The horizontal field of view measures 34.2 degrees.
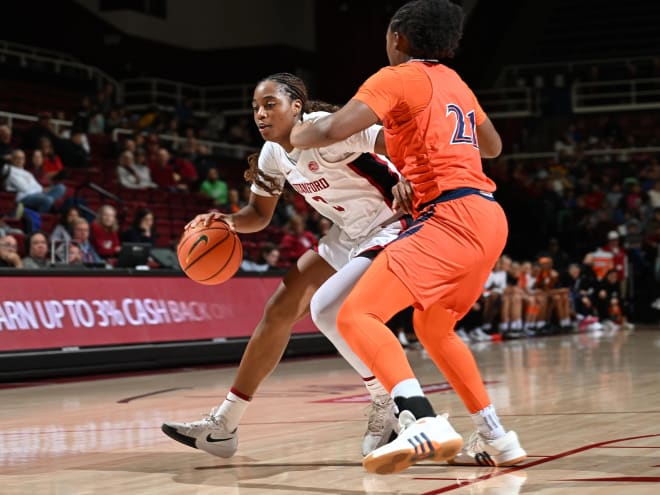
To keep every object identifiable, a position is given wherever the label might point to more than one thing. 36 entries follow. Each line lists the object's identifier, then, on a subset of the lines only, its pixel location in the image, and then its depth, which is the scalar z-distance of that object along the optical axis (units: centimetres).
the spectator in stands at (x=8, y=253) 966
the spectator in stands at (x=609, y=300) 1845
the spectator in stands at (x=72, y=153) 1411
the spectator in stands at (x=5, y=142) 1273
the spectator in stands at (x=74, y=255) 1056
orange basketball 498
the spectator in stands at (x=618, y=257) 1886
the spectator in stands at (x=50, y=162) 1343
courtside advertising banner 934
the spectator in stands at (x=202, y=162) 1755
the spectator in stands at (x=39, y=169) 1293
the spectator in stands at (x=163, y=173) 1580
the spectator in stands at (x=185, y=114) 2100
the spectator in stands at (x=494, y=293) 1572
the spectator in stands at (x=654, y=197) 2025
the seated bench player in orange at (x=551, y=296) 1727
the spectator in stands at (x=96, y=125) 1682
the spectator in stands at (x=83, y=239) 1095
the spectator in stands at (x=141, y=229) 1216
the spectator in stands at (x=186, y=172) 1678
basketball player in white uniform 469
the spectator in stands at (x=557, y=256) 1866
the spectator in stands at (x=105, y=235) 1159
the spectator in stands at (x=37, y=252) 1001
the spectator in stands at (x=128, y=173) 1481
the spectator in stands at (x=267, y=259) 1291
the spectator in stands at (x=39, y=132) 1377
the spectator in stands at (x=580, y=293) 1833
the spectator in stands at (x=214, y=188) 1652
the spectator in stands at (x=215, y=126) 2179
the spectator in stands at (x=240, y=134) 2220
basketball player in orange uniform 378
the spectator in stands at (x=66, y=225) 1120
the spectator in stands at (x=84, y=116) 1485
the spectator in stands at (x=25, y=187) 1234
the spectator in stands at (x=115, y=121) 1716
